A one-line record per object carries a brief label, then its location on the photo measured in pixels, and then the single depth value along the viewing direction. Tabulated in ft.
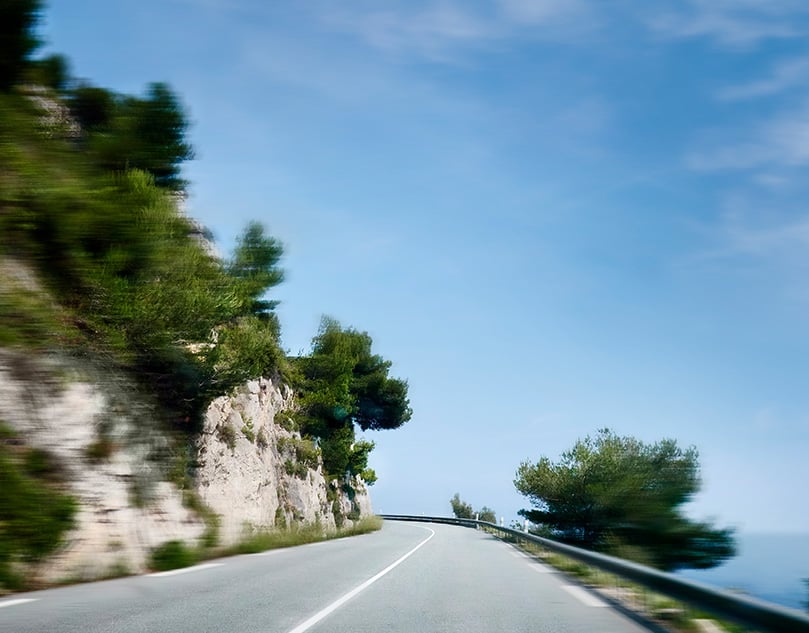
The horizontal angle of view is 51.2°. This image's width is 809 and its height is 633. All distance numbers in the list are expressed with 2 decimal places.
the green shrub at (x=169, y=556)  48.19
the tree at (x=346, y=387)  162.04
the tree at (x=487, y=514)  273.83
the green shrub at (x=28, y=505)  27.27
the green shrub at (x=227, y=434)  104.32
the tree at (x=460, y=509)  302.74
